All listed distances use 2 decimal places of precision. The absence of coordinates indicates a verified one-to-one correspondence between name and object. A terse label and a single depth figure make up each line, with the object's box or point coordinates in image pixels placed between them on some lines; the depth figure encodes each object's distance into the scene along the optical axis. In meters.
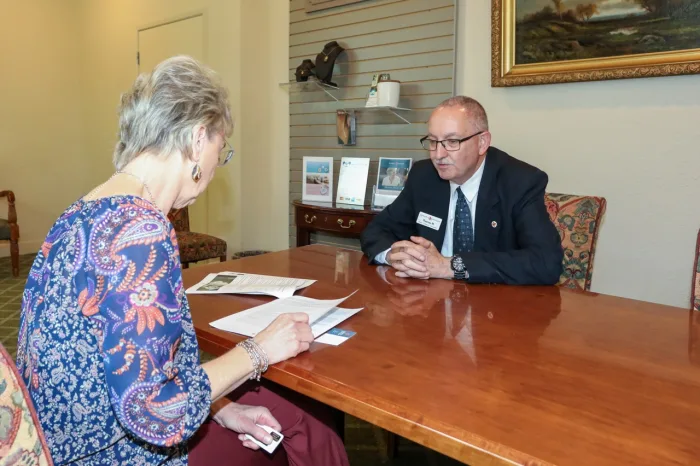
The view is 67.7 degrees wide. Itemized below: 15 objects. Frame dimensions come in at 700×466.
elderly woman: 0.85
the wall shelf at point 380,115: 3.64
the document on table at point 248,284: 1.52
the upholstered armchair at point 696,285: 1.61
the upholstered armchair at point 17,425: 0.68
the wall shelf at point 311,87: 3.99
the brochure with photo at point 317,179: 4.00
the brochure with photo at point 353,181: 3.77
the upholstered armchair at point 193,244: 3.97
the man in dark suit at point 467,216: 1.71
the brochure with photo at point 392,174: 3.54
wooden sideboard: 3.45
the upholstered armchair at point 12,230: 4.94
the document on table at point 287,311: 1.24
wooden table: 0.78
